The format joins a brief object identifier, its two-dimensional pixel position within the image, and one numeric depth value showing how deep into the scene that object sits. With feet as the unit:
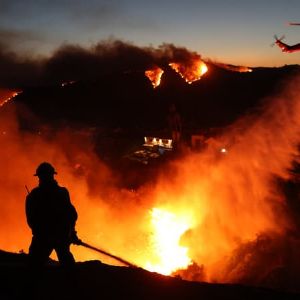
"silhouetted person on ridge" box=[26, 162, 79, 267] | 18.44
